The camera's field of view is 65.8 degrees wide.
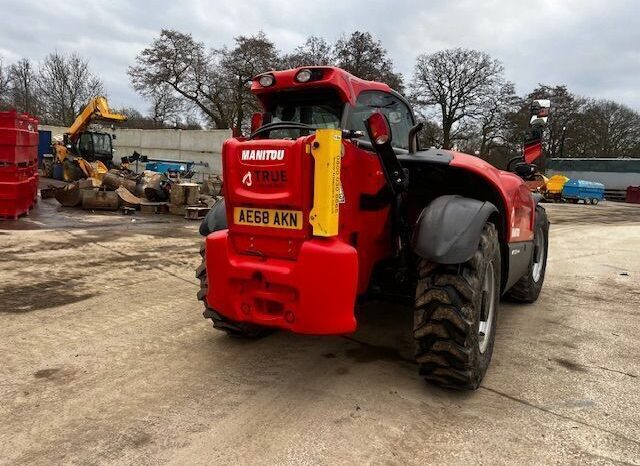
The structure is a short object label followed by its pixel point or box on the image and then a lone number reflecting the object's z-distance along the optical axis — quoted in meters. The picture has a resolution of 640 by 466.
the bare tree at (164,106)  35.65
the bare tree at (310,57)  31.25
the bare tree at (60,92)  46.69
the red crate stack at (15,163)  10.37
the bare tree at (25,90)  46.79
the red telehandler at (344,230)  2.93
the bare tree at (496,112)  38.44
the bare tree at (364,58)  30.17
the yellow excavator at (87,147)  19.92
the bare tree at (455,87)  38.78
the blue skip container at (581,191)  31.55
